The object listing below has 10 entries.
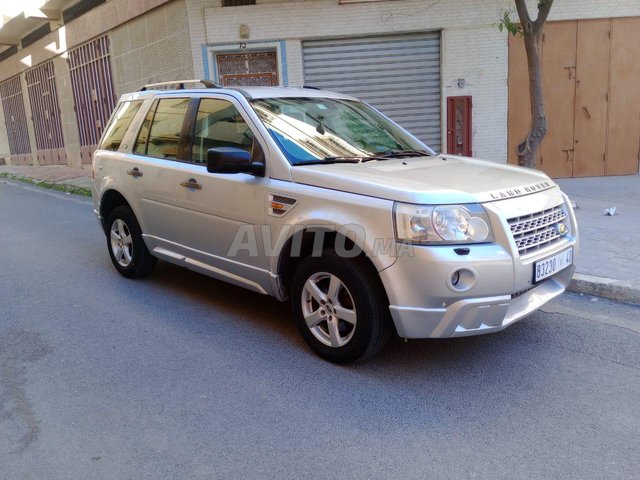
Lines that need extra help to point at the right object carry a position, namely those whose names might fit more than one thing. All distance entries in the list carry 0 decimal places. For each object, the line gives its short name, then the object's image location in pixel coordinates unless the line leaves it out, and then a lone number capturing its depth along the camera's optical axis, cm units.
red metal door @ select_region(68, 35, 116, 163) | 1631
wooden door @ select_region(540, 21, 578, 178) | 1132
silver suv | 333
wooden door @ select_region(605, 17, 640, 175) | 1131
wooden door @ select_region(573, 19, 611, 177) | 1133
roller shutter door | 1181
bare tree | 786
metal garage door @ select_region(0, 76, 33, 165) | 2544
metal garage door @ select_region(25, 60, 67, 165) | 2094
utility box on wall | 1177
